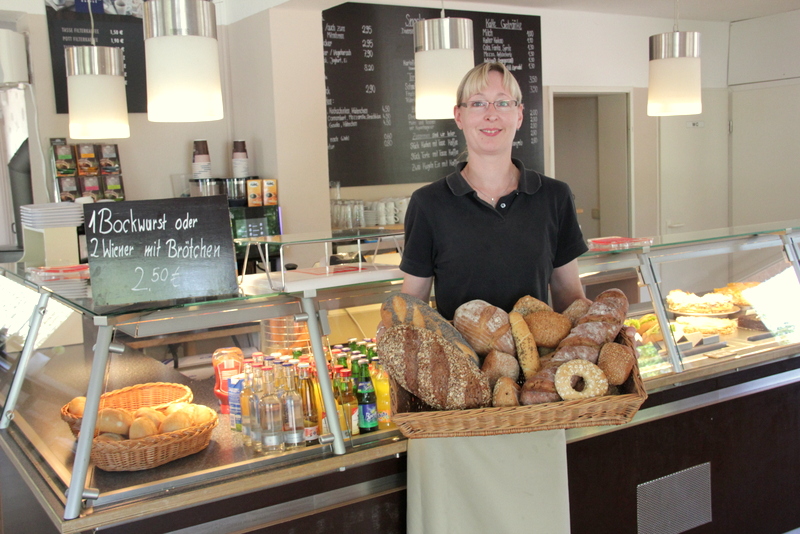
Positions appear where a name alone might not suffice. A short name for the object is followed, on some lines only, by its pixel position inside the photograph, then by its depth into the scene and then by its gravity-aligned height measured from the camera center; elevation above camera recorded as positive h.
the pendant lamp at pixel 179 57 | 2.31 +0.41
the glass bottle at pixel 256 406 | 1.86 -0.58
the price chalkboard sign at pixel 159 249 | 1.70 -0.15
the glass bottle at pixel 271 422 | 1.84 -0.61
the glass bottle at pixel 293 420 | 1.85 -0.61
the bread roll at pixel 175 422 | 1.82 -0.59
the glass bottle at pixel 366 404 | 1.95 -0.61
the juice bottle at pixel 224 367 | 1.97 -0.51
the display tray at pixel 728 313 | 2.85 -0.60
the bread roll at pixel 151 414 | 1.84 -0.58
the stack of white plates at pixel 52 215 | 3.10 -0.10
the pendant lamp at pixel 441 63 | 3.06 +0.47
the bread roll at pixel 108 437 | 1.73 -0.59
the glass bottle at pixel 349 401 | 1.93 -0.60
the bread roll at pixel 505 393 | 1.55 -0.48
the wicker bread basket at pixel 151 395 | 2.01 -0.58
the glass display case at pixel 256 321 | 1.68 -0.55
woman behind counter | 1.89 -0.13
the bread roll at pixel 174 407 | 1.88 -0.58
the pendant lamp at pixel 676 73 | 3.33 +0.42
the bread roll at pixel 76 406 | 1.87 -0.56
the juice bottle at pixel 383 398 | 1.99 -0.61
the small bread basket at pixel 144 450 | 1.67 -0.61
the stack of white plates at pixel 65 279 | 2.11 -0.28
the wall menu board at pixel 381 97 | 4.89 +0.55
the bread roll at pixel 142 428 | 1.76 -0.59
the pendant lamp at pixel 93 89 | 2.77 +0.38
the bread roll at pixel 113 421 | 1.76 -0.57
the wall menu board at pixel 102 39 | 4.09 +0.86
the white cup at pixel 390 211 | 4.84 -0.23
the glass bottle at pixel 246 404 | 1.89 -0.58
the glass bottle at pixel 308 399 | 1.91 -0.58
